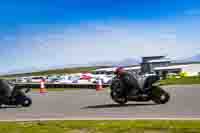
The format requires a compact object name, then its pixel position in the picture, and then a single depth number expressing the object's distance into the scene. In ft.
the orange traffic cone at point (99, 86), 115.92
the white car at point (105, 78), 195.47
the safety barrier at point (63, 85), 138.33
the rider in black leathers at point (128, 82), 57.21
